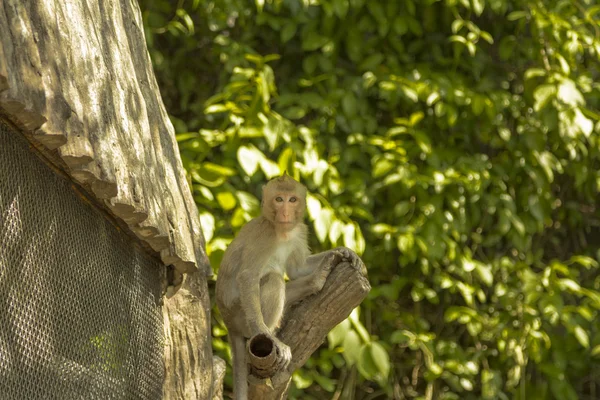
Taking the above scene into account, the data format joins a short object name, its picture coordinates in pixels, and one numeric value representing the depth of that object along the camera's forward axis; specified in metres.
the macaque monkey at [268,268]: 7.21
